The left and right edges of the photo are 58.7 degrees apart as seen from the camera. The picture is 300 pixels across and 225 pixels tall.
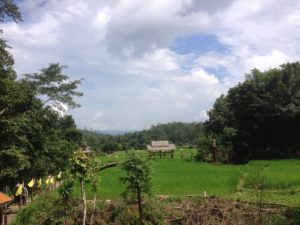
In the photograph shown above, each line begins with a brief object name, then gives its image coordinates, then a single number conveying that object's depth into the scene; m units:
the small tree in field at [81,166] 7.97
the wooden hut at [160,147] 32.99
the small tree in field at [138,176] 9.09
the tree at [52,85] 17.77
